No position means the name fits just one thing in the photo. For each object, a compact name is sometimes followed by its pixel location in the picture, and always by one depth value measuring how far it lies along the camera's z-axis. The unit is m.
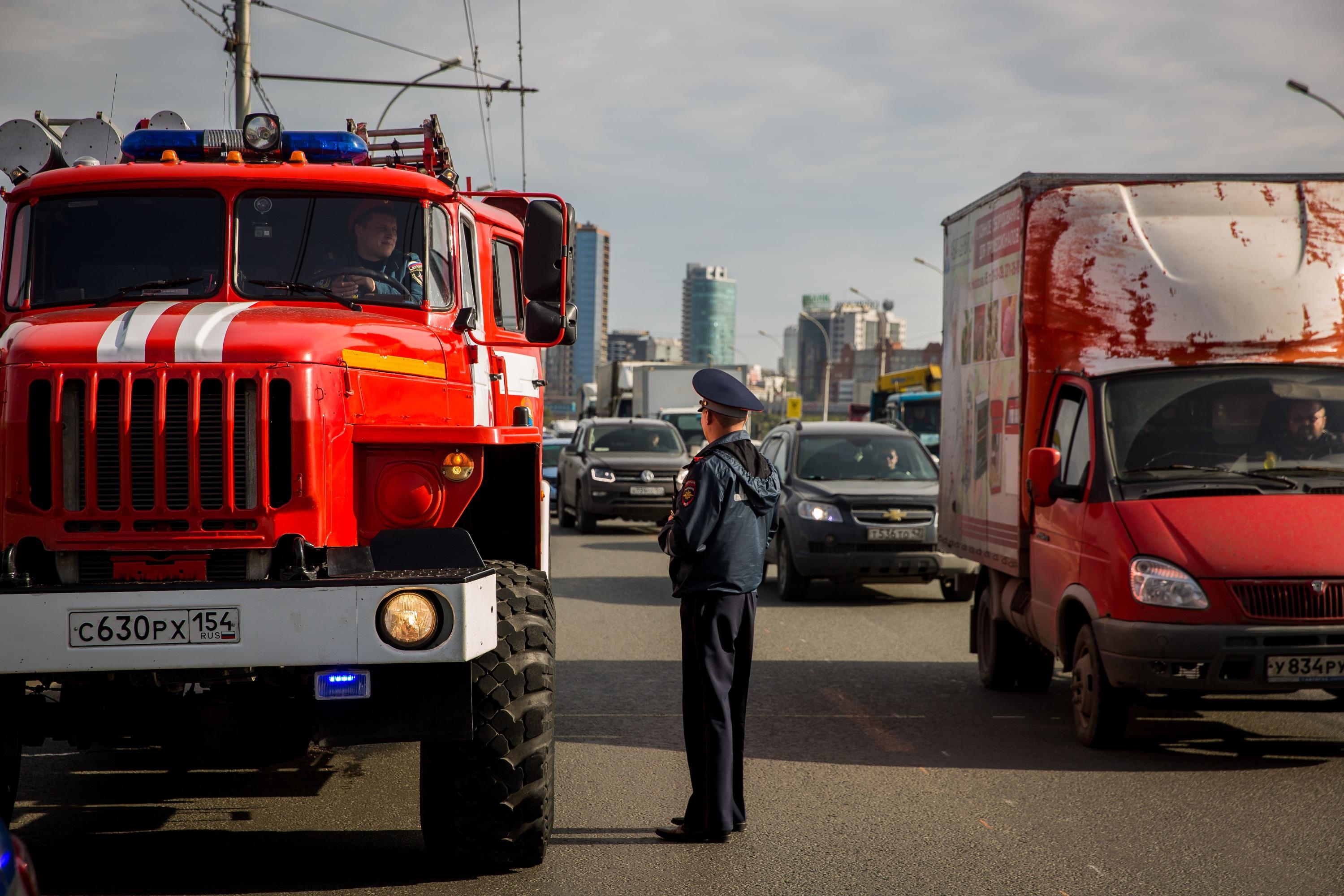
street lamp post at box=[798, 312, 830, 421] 55.78
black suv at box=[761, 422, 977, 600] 13.80
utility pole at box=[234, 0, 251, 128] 16.72
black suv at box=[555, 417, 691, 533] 22.67
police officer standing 5.70
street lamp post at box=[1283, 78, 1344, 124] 22.94
